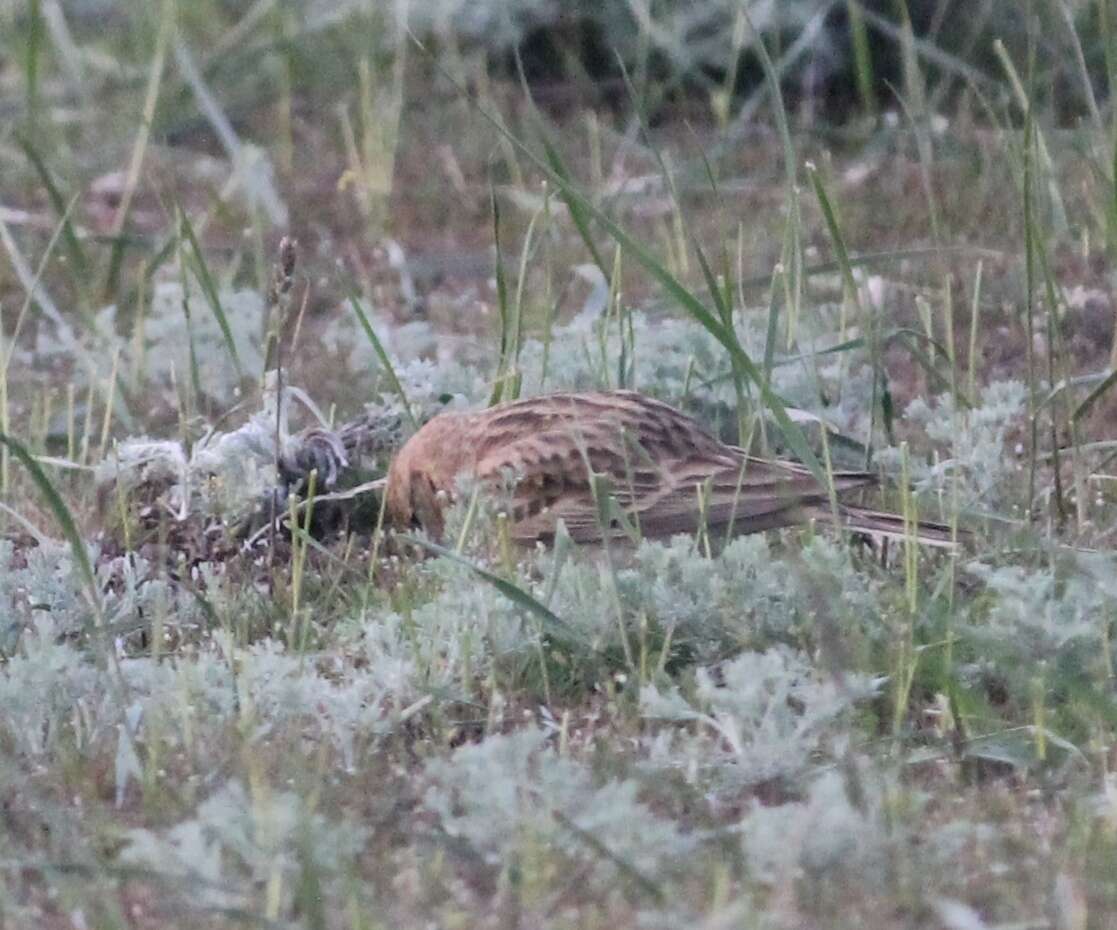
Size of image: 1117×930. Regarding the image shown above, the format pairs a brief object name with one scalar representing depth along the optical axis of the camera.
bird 8.26
